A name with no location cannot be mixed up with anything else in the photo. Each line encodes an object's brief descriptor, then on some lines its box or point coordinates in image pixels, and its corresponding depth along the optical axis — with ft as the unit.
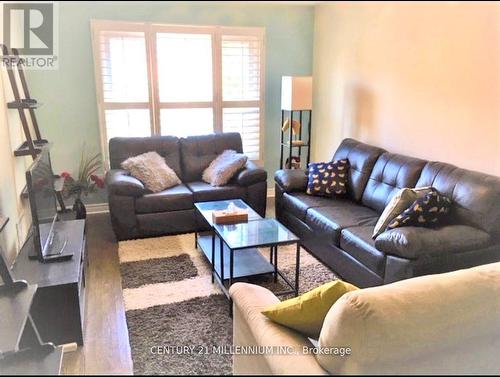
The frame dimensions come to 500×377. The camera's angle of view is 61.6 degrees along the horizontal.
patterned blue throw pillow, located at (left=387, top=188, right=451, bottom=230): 8.98
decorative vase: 12.82
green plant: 13.65
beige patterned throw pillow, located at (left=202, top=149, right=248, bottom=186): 13.89
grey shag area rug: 7.98
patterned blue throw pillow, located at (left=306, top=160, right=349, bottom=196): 12.66
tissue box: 10.36
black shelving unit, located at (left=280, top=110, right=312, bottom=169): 15.47
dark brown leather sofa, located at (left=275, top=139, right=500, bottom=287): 8.43
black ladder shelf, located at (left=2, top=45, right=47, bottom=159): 9.35
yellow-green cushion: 5.12
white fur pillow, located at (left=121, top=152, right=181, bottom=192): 13.37
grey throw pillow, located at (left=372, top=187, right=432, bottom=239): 9.38
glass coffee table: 9.27
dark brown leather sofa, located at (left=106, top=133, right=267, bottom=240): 12.61
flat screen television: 7.59
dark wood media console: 6.39
